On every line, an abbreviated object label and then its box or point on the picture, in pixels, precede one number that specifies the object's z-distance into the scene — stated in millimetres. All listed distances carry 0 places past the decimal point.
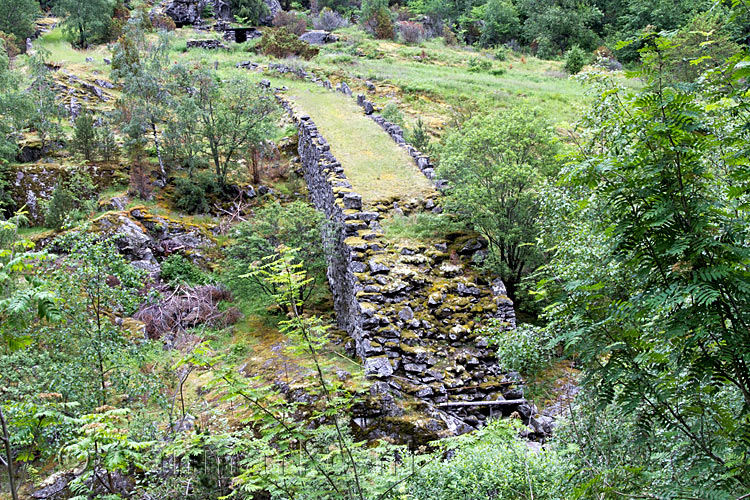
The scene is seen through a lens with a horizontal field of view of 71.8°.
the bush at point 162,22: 34406
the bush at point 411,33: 37562
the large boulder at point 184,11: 37719
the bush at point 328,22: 38969
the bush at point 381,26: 37469
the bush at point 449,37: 38906
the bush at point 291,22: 36688
